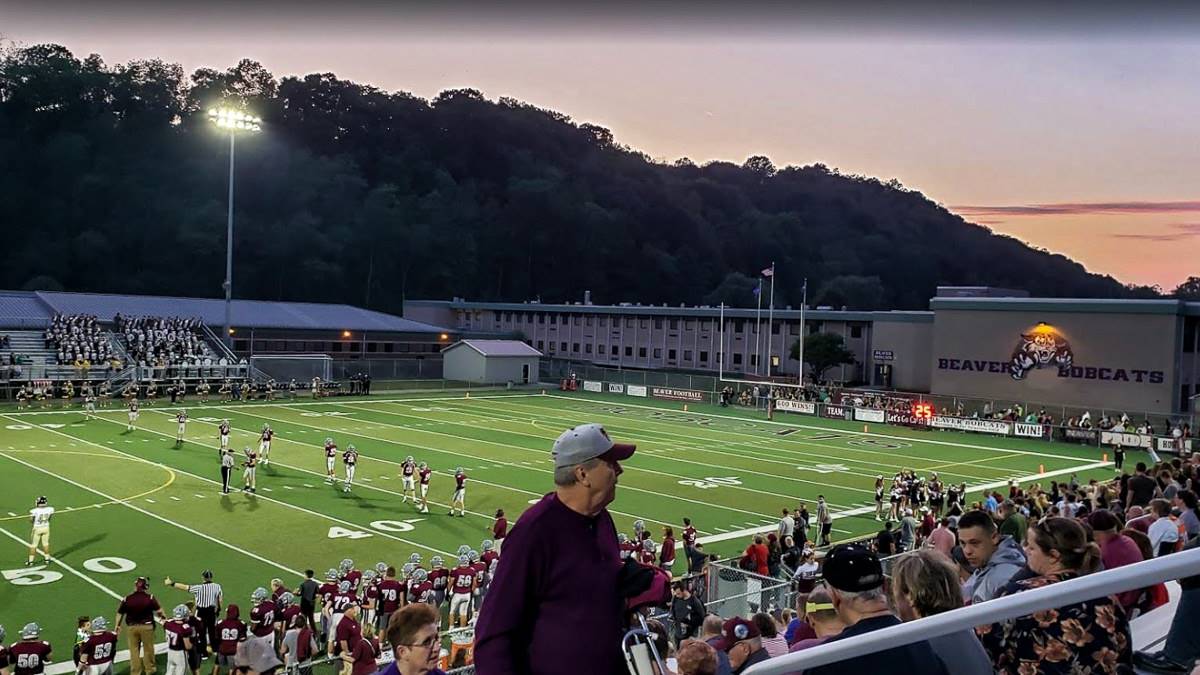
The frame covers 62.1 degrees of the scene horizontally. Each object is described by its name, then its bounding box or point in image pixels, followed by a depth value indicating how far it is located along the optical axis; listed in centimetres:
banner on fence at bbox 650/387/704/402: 5359
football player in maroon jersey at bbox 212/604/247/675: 1195
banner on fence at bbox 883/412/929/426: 4441
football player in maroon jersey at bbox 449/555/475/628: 1408
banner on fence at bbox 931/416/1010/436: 4294
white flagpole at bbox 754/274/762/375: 6564
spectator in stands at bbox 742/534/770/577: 1553
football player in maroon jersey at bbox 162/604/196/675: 1185
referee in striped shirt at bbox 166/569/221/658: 1283
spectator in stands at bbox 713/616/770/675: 629
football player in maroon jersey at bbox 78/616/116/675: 1112
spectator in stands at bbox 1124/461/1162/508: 1273
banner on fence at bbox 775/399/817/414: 4891
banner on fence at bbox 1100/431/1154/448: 3909
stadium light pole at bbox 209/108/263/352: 4872
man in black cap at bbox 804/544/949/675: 322
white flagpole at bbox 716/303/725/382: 6482
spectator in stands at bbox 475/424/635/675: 294
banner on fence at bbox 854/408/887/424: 4634
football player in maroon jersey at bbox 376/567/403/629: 1355
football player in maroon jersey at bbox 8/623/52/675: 1015
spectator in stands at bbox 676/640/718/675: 475
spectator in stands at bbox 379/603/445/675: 387
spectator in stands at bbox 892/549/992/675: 361
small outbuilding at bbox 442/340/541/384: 5872
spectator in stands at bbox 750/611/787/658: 688
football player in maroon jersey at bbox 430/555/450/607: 1457
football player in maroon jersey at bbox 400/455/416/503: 2328
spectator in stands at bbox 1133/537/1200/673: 479
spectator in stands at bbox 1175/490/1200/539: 1073
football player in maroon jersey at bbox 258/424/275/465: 2695
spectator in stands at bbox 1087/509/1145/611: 711
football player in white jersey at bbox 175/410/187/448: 3100
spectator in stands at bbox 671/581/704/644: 1186
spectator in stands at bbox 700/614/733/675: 697
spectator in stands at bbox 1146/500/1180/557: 888
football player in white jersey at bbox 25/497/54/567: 1720
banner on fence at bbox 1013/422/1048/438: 4169
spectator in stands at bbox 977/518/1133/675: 382
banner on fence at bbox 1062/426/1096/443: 4062
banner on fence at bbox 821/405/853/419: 4766
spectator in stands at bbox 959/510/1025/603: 545
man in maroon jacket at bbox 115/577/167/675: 1219
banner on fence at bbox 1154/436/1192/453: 3747
